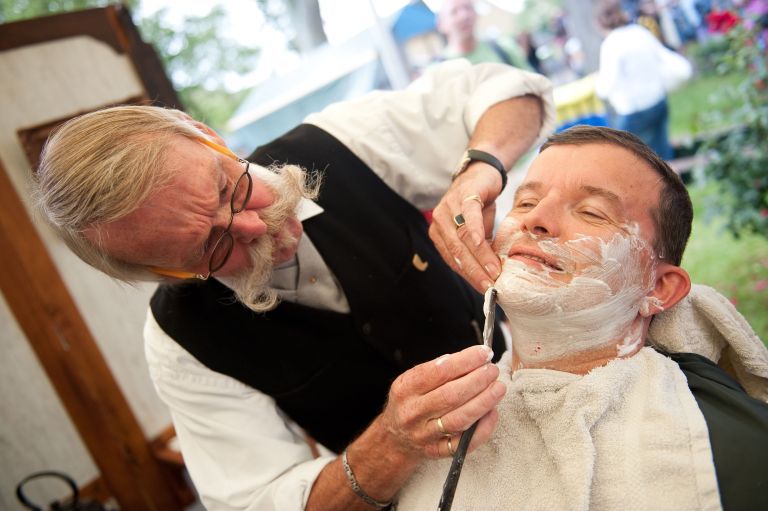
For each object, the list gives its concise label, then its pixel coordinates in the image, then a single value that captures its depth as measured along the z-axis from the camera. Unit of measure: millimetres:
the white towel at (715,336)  1127
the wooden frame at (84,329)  2264
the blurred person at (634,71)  3287
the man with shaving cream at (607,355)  933
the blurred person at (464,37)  3238
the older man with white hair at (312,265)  1067
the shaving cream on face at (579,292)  1024
